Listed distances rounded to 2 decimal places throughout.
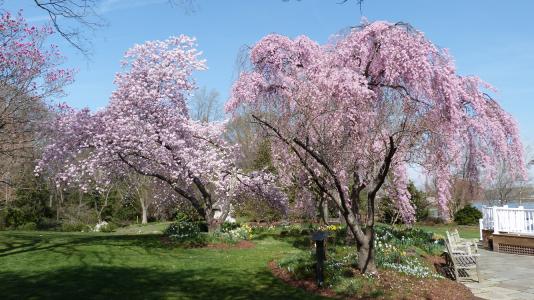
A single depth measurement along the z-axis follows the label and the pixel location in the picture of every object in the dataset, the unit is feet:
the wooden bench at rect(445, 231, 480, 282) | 34.14
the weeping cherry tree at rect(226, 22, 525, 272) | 32.40
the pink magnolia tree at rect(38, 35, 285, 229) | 48.83
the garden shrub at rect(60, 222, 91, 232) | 86.25
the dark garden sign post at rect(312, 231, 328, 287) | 29.96
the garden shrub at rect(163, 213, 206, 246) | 51.03
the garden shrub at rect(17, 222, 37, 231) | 87.10
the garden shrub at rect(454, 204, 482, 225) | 102.42
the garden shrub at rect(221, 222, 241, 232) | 62.34
